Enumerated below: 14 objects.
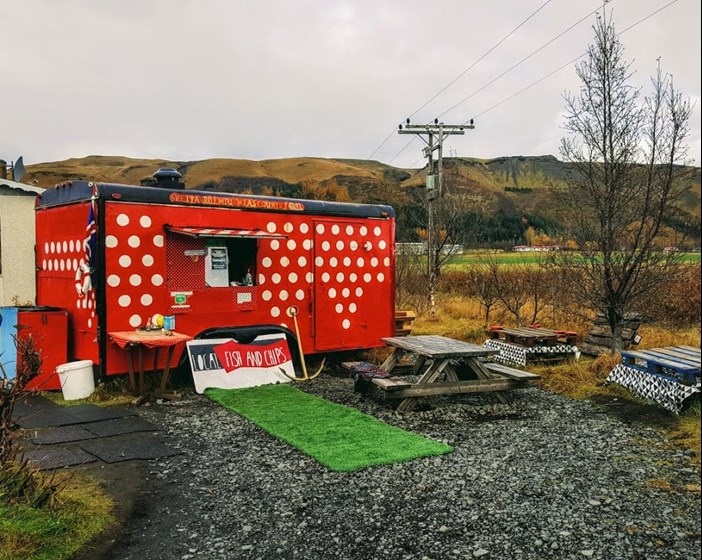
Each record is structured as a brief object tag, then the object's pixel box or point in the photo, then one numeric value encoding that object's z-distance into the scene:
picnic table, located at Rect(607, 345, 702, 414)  6.64
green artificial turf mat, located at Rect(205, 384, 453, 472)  5.64
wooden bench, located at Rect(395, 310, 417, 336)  11.79
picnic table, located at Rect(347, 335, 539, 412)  7.29
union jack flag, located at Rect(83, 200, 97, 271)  7.93
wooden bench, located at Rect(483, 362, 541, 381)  7.64
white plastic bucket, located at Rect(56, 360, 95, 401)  7.82
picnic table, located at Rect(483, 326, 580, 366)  9.70
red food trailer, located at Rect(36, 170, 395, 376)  8.07
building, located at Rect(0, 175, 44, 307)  11.79
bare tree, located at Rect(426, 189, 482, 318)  19.07
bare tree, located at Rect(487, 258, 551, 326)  13.65
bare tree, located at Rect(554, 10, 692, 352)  8.51
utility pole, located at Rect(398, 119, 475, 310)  18.89
